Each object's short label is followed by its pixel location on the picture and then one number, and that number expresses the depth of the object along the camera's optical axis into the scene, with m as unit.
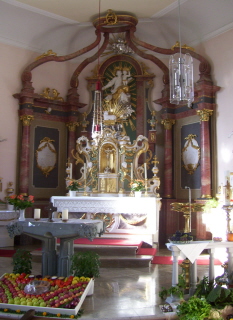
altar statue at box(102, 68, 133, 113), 12.04
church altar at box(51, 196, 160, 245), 9.65
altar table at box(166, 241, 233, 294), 5.36
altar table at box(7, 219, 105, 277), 5.93
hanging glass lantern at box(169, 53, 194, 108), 6.64
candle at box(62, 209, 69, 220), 6.35
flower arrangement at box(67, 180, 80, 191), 10.56
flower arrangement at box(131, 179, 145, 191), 10.07
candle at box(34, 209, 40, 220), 6.72
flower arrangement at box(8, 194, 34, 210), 7.30
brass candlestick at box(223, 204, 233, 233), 6.00
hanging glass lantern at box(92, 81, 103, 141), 8.47
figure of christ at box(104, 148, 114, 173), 10.84
